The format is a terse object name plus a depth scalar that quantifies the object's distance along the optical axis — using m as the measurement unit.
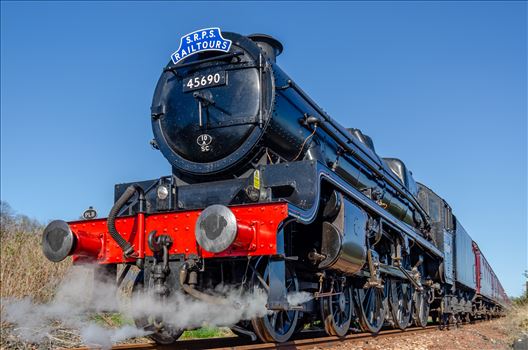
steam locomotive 5.11
